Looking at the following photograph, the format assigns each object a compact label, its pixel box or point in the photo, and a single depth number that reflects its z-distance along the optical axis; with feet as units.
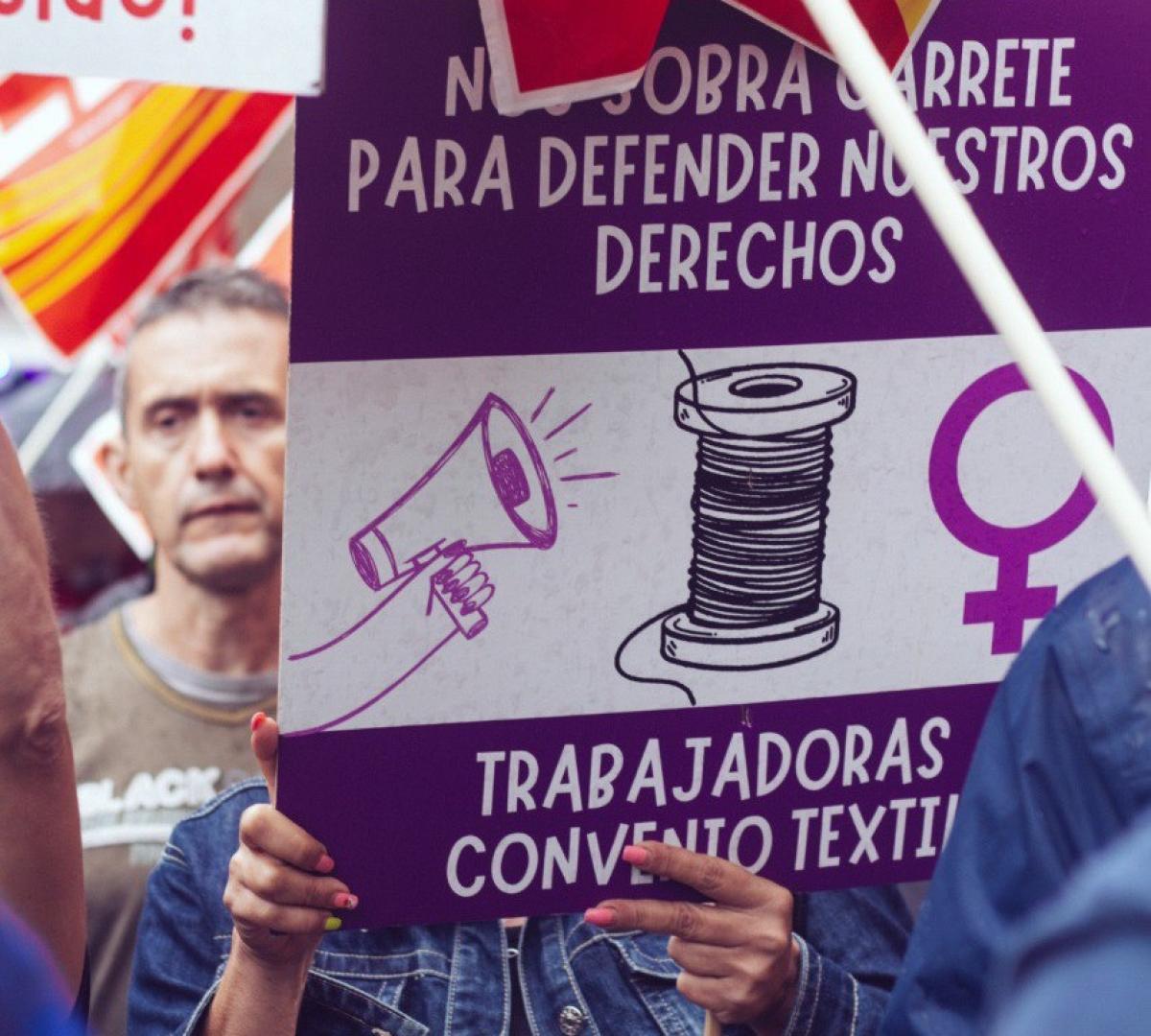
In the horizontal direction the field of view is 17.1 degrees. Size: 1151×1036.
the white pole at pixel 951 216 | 5.37
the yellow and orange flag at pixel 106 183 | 9.38
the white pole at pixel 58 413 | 12.41
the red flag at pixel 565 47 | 6.08
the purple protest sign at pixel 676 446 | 6.15
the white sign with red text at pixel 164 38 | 5.65
